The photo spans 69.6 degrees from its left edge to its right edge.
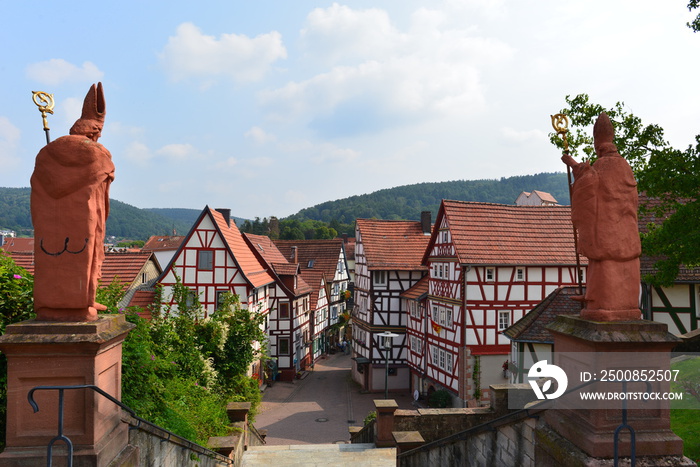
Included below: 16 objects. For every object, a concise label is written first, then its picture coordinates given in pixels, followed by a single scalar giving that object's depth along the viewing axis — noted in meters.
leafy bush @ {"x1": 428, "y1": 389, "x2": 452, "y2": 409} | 22.47
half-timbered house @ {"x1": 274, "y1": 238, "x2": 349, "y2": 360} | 40.50
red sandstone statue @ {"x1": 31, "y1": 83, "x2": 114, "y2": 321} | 4.13
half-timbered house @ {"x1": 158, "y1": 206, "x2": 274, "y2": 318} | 24.12
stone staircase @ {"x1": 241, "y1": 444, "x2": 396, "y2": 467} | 9.52
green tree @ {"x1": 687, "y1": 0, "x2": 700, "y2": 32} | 8.66
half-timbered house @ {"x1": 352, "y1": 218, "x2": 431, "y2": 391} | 28.77
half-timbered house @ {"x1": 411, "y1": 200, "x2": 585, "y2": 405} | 21.59
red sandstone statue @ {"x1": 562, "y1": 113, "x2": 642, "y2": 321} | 4.32
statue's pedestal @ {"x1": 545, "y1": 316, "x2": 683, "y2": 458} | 4.02
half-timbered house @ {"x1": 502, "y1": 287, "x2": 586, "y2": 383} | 15.55
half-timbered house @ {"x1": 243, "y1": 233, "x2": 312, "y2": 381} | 30.94
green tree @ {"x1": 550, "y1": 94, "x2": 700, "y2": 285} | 8.52
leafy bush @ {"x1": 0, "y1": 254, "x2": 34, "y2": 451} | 6.19
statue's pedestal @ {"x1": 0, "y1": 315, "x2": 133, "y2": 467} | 3.96
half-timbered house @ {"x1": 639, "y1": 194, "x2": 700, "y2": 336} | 16.36
